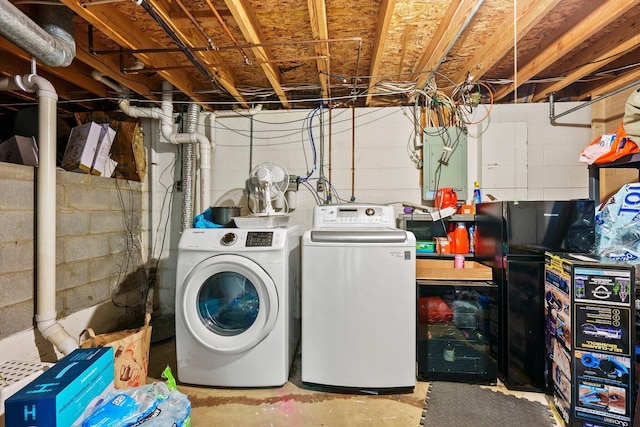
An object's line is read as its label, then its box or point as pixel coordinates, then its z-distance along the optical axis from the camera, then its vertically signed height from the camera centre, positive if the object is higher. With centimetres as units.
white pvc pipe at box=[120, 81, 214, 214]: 262 +76
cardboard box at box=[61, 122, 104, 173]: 227 +52
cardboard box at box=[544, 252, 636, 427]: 143 -66
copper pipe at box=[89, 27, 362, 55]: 178 +104
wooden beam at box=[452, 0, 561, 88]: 157 +114
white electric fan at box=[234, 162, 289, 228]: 200 +16
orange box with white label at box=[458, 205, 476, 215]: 247 +2
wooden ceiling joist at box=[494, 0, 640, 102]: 157 +112
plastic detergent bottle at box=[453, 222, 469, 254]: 238 -24
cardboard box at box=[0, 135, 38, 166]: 201 +43
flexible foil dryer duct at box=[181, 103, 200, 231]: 269 +39
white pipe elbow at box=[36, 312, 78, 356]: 176 -76
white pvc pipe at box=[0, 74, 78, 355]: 178 -5
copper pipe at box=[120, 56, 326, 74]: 197 +105
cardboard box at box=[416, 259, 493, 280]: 192 -41
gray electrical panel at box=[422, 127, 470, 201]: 263 +48
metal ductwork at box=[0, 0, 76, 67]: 133 +91
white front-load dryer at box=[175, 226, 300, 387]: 176 -63
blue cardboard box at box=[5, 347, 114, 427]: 108 -73
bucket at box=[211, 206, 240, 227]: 210 -3
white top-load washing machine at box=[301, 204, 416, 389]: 173 -59
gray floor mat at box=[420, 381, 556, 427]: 157 -114
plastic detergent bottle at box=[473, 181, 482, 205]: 256 +15
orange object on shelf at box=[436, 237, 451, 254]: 239 -28
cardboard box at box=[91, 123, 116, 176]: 239 +52
